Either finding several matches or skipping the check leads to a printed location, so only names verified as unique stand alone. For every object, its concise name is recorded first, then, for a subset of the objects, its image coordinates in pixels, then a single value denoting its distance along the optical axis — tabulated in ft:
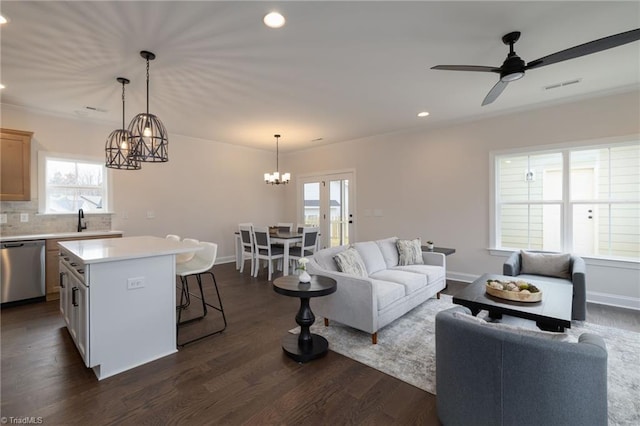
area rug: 6.63
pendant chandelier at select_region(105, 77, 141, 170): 10.58
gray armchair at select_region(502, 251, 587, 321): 10.19
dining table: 17.20
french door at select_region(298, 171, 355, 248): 22.36
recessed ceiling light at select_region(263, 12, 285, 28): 7.53
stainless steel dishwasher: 12.48
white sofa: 9.07
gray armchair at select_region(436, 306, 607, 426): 4.10
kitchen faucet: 15.46
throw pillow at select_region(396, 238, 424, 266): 13.66
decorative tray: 8.00
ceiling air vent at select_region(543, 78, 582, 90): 11.65
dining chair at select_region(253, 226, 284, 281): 17.21
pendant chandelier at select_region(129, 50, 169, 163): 9.37
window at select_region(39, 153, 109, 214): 15.10
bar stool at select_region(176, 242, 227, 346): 9.71
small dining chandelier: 20.36
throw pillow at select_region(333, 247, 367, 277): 10.33
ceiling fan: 6.48
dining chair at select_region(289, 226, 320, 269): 17.69
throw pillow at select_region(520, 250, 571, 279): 11.98
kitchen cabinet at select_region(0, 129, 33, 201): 13.19
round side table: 8.14
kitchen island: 7.29
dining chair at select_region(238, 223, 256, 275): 18.15
